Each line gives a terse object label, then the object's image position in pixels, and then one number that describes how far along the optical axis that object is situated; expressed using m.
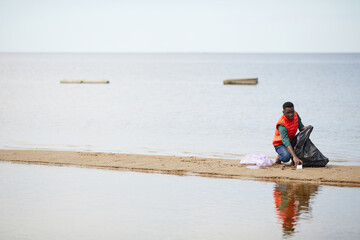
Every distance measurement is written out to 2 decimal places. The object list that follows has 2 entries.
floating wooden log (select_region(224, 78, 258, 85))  60.61
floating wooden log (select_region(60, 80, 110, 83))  63.41
